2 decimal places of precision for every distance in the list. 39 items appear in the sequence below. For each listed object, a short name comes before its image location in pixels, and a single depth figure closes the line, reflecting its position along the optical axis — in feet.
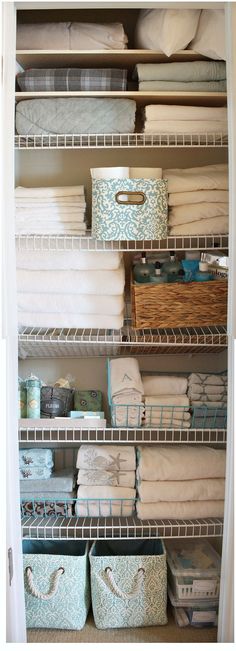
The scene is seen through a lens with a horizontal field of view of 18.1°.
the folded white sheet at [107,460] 8.54
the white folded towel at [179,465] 8.42
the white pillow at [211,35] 7.67
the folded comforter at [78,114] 8.17
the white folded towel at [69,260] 8.27
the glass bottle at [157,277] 8.50
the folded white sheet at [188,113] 8.16
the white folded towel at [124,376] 8.42
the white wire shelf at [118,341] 8.29
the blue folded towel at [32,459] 8.63
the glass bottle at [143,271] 8.54
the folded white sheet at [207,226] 8.25
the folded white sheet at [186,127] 8.19
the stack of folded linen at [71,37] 8.14
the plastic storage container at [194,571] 8.32
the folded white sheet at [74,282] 8.27
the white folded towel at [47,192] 8.25
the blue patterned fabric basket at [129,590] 8.25
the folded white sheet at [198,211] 8.21
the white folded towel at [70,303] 8.31
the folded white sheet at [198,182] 8.18
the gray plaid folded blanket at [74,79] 8.15
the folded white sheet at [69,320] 8.33
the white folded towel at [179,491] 8.34
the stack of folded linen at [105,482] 8.45
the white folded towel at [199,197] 8.20
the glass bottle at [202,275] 8.33
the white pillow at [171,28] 7.70
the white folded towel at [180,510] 8.35
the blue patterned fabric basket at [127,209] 7.95
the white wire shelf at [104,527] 8.24
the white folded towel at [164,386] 8.63
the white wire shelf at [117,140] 8.27
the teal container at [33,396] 8.41
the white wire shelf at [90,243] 8.23
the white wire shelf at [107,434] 8.30
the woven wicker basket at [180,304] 8.13
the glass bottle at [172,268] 8.59
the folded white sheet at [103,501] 8.44
